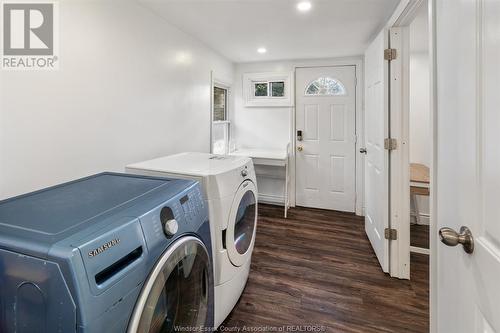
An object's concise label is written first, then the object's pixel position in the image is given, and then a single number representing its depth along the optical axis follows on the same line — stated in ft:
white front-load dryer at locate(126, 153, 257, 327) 4.90
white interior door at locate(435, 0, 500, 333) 2.05
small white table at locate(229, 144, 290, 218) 11.68
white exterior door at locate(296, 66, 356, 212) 12.17
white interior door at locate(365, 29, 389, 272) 7.09
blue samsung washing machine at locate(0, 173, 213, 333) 2.09
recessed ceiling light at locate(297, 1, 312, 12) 6.55
